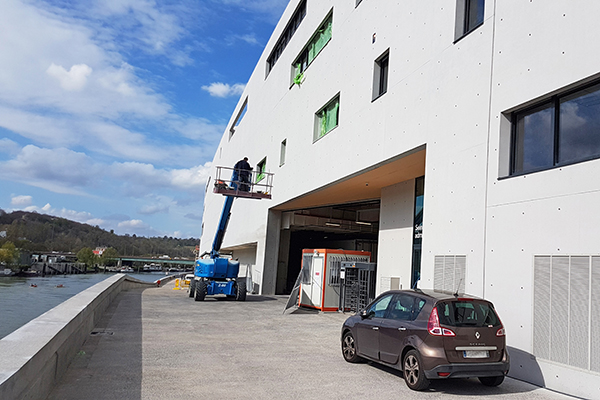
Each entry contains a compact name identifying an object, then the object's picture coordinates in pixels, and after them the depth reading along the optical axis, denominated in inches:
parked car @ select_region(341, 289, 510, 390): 260.7
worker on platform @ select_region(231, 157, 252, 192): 844.4
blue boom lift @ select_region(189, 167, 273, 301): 860.1
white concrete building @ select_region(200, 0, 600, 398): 286.7
